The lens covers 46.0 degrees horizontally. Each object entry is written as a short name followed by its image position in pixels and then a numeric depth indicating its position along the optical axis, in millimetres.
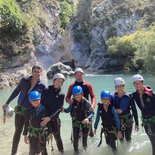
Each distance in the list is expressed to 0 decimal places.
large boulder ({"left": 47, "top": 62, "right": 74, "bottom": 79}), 25516
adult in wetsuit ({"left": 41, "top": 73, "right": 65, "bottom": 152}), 4407
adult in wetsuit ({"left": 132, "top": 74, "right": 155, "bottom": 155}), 4127
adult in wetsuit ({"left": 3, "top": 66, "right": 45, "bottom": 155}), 4509
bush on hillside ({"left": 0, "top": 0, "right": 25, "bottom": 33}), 19493
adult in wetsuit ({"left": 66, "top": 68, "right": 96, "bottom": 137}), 4921
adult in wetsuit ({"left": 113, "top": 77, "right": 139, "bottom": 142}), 4564
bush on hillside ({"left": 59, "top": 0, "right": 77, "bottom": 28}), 37958
